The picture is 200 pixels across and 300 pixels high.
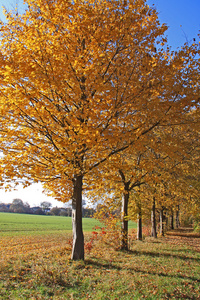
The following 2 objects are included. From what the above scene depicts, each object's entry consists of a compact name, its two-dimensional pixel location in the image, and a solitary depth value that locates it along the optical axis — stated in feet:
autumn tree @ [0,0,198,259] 18.73
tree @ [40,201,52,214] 343.30
